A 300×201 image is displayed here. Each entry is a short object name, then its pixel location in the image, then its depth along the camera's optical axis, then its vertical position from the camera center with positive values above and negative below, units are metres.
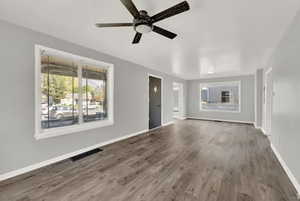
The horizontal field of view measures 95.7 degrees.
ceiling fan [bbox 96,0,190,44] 1.50 +1.03
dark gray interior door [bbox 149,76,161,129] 5.70 -0.10
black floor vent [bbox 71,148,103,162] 2.91 -1.25
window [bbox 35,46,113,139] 2.70 +0.16
